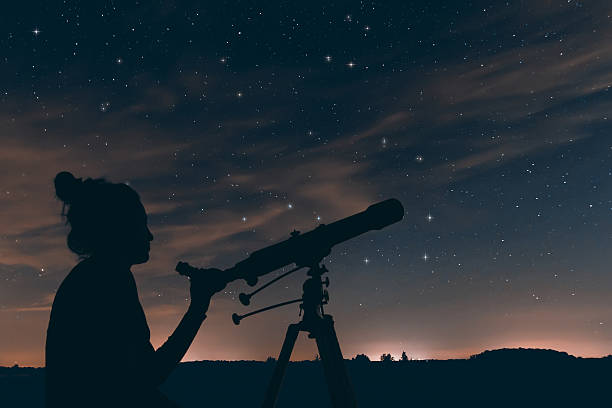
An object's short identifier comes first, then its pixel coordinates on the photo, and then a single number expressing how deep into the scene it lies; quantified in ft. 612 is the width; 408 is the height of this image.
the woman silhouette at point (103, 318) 8.00
